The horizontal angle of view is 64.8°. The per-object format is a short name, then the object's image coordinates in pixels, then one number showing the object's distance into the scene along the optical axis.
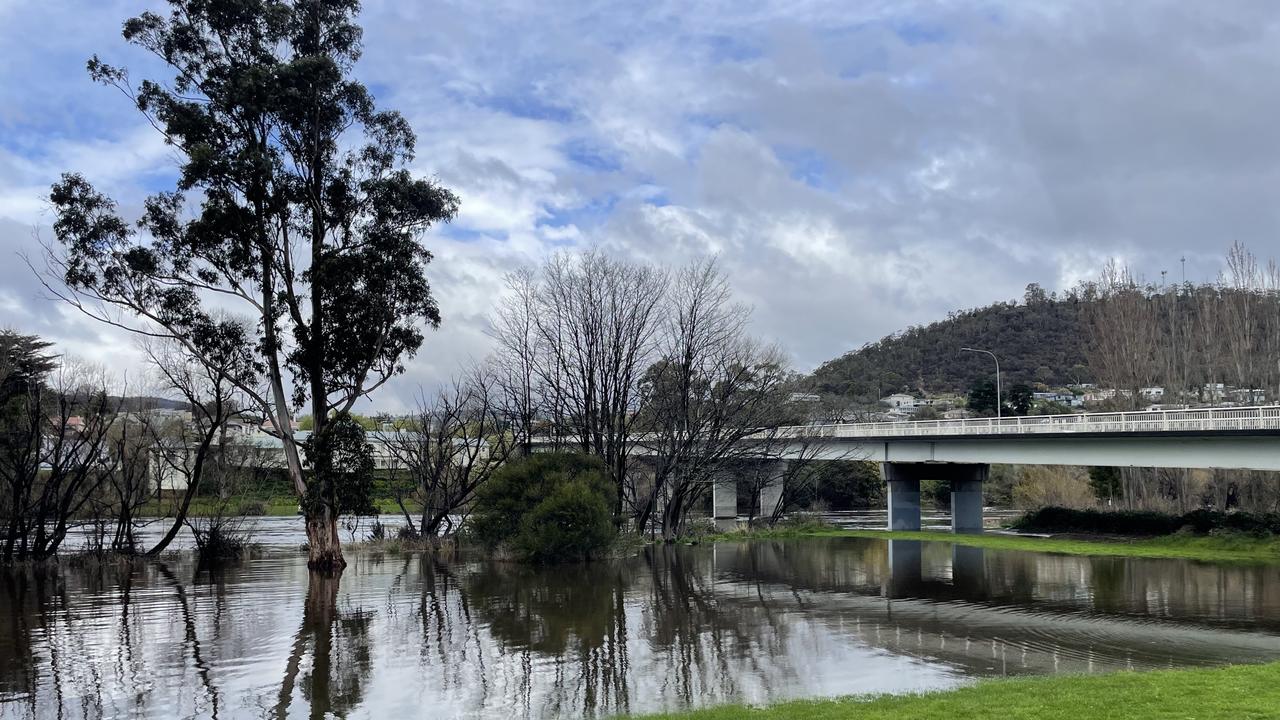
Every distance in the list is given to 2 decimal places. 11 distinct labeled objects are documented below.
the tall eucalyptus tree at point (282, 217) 29.33
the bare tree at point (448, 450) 37.91
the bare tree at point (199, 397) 30.89
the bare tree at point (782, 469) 48.34
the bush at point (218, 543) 32.03
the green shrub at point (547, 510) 29.75
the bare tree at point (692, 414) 40.25
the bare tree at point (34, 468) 29.33
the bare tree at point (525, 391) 41.34
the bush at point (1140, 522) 36.53
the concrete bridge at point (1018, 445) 35.03
